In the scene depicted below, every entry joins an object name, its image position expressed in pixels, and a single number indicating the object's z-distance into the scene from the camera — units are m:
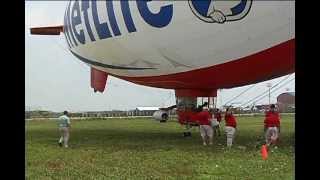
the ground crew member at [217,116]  19.16
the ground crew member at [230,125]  14.38
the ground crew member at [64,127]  15.17
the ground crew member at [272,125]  14.07
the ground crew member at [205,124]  15.00
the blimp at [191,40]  10.90
